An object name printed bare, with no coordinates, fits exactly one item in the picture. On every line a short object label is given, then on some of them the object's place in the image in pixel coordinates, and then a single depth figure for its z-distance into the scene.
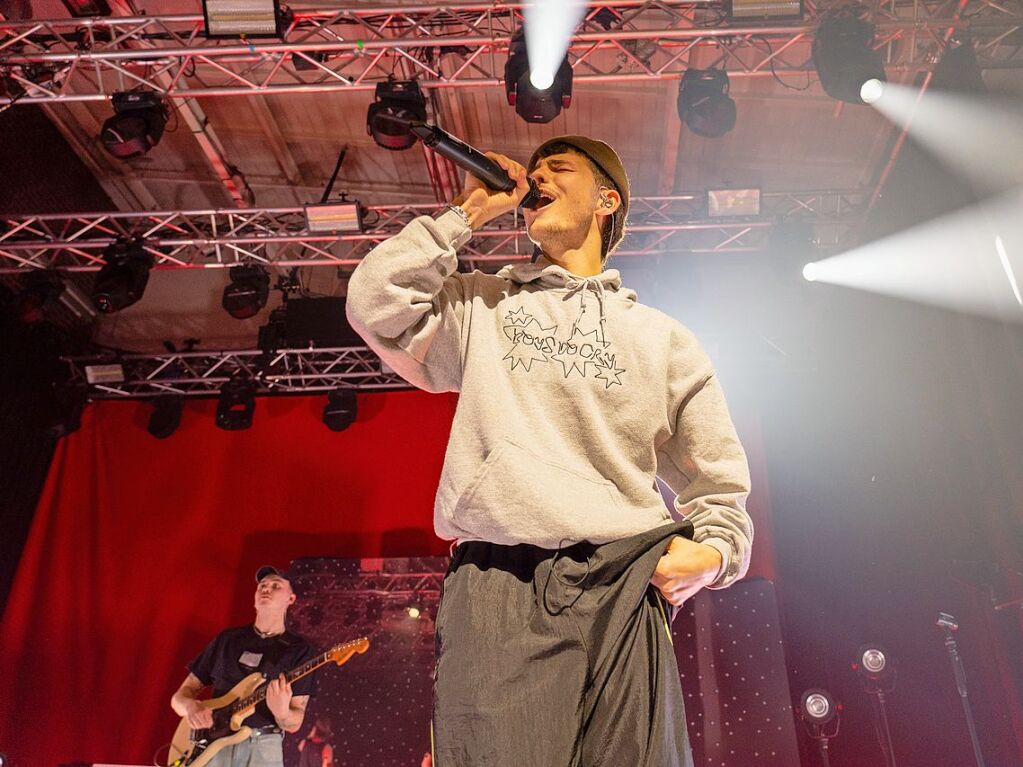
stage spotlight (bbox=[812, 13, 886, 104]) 4.36
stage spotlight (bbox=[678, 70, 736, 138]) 4.73
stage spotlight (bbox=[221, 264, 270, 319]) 6.18
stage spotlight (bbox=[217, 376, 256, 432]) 6.78
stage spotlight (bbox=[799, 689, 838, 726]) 5.18
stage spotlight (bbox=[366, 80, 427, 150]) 4.75
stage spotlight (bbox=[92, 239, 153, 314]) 5.55
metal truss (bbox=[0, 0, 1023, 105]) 4.57
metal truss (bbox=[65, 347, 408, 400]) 6.86
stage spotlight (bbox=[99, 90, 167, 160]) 4.84
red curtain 6.10
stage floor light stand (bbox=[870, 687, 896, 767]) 4.98
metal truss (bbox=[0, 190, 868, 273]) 5.77
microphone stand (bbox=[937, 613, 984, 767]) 4.40
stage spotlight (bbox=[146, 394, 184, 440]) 6.94
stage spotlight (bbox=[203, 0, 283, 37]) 4.51
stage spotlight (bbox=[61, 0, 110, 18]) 5.18
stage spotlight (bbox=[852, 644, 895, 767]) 5.10
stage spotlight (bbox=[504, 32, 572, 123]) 4.41
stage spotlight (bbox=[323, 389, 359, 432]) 6.79
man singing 1.19
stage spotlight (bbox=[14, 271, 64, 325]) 6.05
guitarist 4.98
